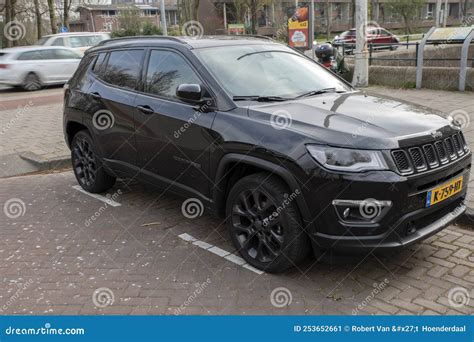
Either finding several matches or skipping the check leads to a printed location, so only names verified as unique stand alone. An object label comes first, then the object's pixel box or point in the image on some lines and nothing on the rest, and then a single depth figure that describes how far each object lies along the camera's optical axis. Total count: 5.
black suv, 3.27
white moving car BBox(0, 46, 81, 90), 17.45
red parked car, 28.67
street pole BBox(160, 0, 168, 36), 26.16
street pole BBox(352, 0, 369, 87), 12.58
